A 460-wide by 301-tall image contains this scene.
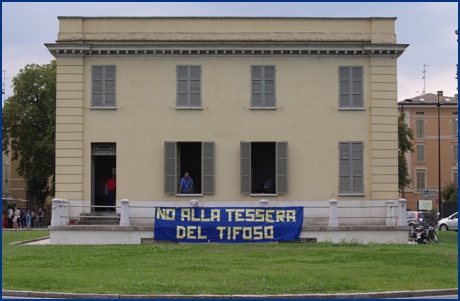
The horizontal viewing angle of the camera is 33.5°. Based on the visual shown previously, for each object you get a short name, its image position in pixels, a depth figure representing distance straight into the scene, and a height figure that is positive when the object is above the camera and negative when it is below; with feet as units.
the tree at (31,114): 206.08 +17.38
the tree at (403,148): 196.85 +8.28
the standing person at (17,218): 190.60 -10.07
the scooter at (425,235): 95.55 -6.99
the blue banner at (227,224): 91.04 -5.39
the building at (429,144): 286.05 +13.60
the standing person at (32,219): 202.76 -10.98
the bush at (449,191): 254.06 -3.65
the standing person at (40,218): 207.41 -10.69
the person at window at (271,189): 102.58 -1.30
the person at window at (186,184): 99.96 -0.65
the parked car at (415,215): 177.61 -8.38
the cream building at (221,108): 99.45 +9.30
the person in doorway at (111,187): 103.86 -1.12
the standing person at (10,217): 190.90 -9.66
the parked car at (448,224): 175.73 -10.09
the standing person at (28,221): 196.48 -10.91
